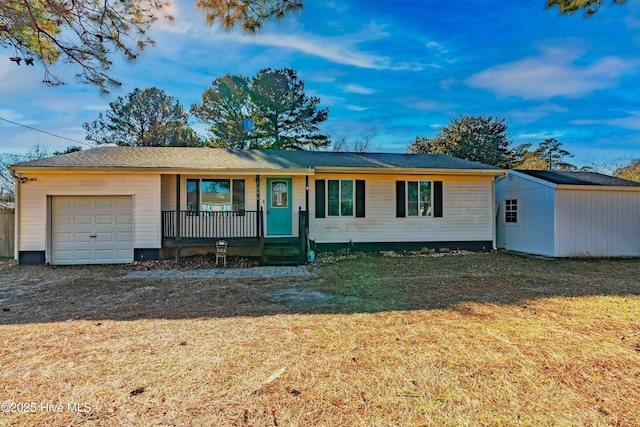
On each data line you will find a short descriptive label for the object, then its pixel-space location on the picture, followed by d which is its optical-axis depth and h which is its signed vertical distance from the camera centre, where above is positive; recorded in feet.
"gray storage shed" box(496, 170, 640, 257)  32.55 -0.22
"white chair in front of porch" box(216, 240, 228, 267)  29.86 -3.15
